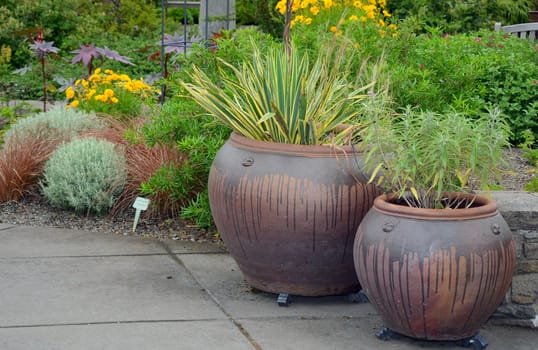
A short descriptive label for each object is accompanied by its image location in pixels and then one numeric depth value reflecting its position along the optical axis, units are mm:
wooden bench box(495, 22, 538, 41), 10195
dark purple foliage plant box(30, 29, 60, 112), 9277
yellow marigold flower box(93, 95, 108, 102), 8250
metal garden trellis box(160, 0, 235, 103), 11663
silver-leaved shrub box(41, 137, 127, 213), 6730
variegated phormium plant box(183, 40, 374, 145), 4965
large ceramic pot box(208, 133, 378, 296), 4641
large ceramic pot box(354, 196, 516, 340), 3994
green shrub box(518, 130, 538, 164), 6539
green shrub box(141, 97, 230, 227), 6048
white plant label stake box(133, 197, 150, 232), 6344
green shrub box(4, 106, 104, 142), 7688
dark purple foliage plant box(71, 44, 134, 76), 9573
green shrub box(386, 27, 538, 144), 5991
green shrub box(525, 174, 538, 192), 5343
